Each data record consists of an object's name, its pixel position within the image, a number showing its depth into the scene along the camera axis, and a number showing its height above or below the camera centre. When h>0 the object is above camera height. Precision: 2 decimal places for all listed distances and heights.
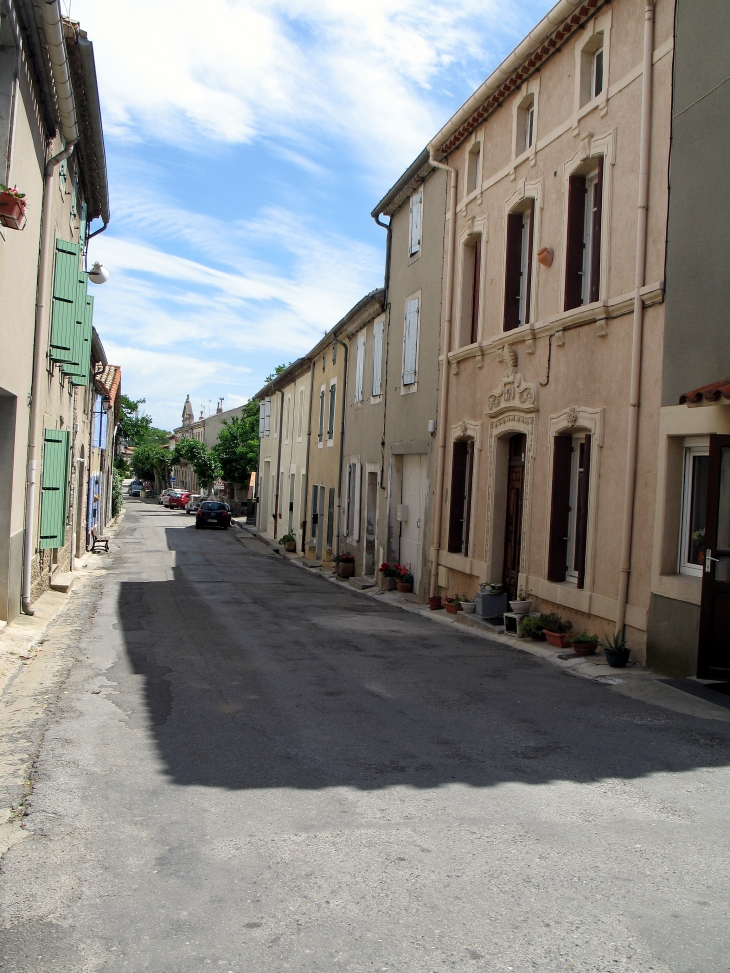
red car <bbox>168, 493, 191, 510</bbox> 62.41 -1.74
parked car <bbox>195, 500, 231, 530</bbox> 40.53 -1.69
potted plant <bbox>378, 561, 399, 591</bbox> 16.80 -1.75
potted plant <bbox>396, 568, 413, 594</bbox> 16.30 -1.80
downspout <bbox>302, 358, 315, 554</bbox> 27.53 +0.30
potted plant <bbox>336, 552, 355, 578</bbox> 20.14 -1.93
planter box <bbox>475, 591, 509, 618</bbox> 11.73 -1.54
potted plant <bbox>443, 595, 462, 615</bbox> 13.12 -1.79
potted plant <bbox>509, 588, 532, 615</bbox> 10.86 -1.43
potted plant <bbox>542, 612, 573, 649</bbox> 9.74 -1.57
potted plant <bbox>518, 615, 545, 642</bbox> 10.20 -1.61
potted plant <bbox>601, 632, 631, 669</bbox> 8.45 -1.54
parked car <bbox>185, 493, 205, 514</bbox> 58.06 -1.77
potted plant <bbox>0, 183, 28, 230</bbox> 6.63 +2.08
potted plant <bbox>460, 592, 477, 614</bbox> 12.60 -1.70
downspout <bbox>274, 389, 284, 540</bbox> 33.94 +0.78
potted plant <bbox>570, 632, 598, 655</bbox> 9.14 -1.58
